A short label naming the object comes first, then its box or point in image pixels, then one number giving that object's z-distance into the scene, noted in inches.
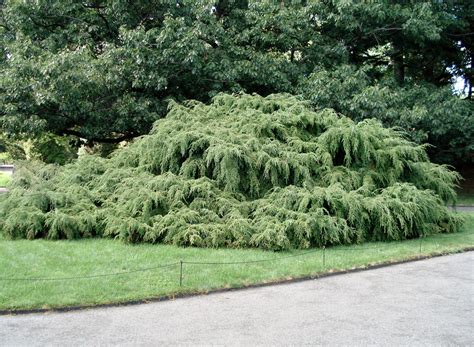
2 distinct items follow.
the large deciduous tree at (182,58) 502.6
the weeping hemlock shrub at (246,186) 326.0
